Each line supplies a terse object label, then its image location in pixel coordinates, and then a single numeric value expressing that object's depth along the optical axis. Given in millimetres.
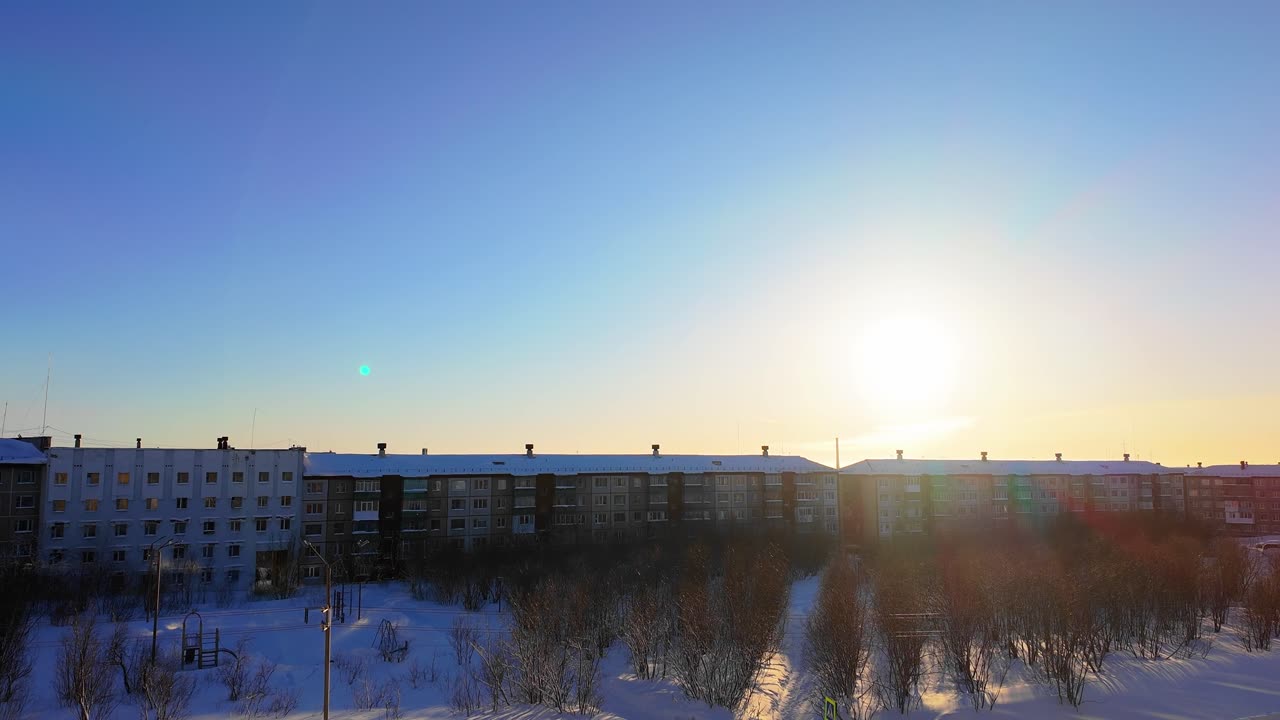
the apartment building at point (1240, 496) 106125
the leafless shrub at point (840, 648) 35406
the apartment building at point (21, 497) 54950
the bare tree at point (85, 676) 30953
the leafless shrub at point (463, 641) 41794
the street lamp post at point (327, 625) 25734
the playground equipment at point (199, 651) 38100
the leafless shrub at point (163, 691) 30286
